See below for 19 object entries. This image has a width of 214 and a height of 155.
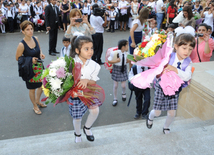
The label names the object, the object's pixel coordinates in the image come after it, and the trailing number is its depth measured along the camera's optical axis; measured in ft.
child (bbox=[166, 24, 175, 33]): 20.36
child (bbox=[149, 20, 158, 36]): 22.53
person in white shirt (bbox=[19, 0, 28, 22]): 39.01
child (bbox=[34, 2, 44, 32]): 39.69
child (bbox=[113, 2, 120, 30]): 41.75
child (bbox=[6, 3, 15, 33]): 38.33
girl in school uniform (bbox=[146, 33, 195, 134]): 8.75
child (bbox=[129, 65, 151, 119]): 12.39
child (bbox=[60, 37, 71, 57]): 16.25
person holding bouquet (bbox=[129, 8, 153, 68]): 17.40
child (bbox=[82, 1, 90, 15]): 42.06
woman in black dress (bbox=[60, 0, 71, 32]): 37.81
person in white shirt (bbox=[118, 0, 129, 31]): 41.78
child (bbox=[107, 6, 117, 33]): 40.18
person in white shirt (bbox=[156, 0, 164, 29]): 37.22
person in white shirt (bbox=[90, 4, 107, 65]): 21.90
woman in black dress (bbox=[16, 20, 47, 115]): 12.82
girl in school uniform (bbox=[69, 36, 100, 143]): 8.89
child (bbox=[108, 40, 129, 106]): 14.34
